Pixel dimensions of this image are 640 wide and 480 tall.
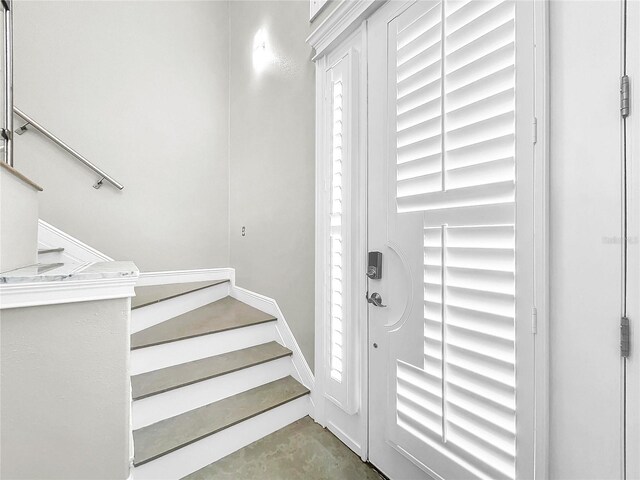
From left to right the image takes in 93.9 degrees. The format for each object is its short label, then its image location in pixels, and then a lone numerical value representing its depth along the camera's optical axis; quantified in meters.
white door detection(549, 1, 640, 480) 0.75
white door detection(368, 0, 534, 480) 0.91
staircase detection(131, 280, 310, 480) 1.44
